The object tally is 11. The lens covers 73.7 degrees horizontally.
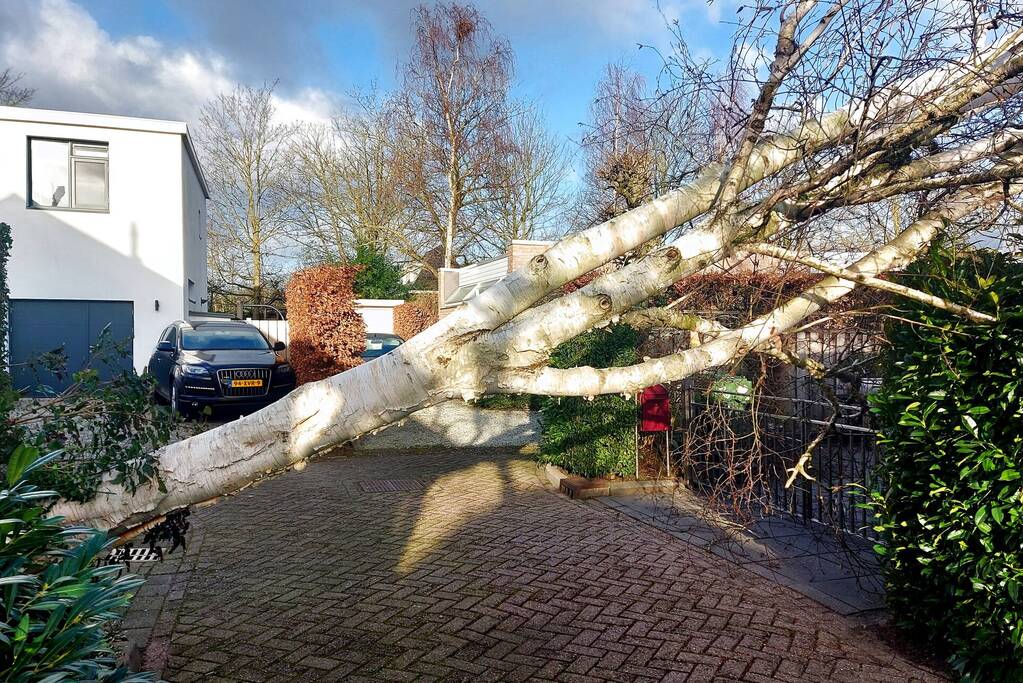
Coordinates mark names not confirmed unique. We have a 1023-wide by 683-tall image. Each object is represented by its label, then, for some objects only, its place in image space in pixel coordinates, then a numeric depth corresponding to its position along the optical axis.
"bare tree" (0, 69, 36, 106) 26.14
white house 16.36
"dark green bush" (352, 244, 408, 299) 23.95
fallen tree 2.76
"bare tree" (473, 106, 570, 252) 26.91
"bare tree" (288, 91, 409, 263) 27.42
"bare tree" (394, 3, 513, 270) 25.73
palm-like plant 1.78
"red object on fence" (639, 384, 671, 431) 8.06
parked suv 12.58
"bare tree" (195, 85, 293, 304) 28.91
